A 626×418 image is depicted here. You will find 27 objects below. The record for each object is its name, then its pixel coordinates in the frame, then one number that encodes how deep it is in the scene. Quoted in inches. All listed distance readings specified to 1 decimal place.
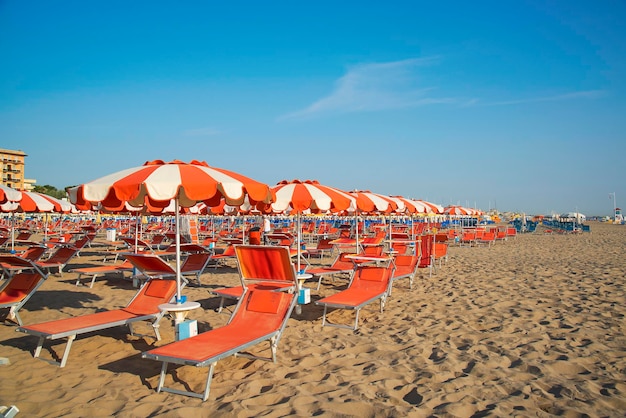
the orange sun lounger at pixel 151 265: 210.8
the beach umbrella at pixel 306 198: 231.3
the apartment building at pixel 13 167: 3179.1
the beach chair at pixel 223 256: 368.8
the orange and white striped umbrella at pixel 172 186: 146.7
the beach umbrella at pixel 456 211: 688.2
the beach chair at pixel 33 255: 280.1
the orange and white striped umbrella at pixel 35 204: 355.9
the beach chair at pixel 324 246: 428.9
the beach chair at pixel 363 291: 195.0
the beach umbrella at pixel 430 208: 442.1
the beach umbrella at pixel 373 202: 297.7
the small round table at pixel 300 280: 225.3
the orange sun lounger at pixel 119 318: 146.4
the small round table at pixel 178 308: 157.7
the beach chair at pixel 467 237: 685.9
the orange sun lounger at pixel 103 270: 299.1
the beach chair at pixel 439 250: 392.8
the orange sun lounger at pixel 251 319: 124.3
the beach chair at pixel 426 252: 350.6
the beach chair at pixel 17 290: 200.1
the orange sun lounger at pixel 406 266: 286.2
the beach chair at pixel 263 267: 166.4
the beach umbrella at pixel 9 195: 310.2
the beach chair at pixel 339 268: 286.8
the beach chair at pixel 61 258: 325.7
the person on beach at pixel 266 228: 668.1
